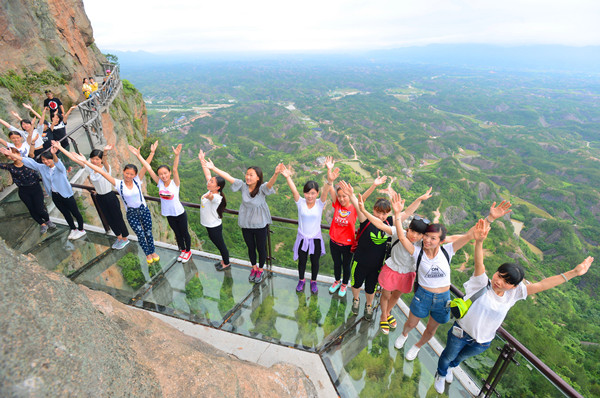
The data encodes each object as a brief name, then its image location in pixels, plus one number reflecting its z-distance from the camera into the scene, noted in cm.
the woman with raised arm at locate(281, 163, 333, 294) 379
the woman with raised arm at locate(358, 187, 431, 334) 323
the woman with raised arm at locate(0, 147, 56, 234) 486
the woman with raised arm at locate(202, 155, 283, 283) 396
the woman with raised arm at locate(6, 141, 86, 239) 479
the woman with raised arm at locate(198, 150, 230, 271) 417
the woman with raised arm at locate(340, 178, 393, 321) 352
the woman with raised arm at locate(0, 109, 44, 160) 561
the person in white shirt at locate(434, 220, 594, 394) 263
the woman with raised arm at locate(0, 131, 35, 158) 500
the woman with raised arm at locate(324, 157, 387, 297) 378
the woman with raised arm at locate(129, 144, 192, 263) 432
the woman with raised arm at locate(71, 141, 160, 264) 430
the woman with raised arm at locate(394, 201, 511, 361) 309
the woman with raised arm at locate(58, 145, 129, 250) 448
